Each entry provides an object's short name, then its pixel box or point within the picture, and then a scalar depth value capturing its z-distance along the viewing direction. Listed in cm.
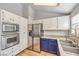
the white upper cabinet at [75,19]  191
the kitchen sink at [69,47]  181
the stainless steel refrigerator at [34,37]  210
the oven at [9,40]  189
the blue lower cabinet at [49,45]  208
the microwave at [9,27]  193
